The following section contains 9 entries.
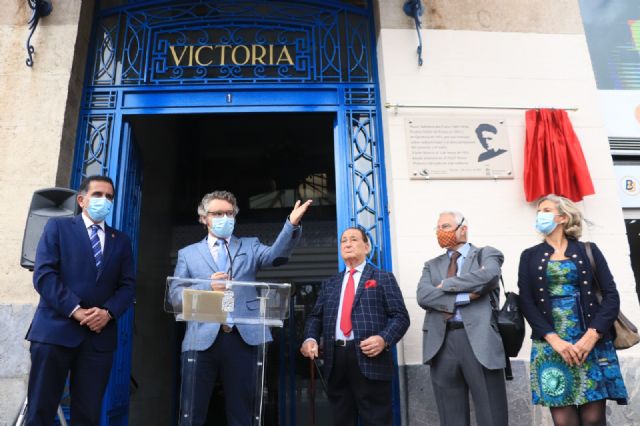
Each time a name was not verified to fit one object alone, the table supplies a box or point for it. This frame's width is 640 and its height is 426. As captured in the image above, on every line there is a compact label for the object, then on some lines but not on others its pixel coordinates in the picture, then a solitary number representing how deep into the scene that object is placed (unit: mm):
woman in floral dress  2713
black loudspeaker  3266
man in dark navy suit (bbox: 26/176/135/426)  2664
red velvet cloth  4094
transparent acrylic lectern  2350
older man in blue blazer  3043
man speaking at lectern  2689
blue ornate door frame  4441
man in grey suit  2881
